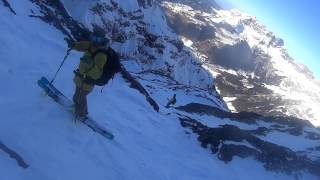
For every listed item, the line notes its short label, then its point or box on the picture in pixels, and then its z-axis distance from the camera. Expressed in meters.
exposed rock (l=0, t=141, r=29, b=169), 4.99
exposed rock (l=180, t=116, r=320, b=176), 12.78
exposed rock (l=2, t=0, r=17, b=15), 11.29
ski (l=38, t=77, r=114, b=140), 6.97
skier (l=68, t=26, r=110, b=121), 6.29
